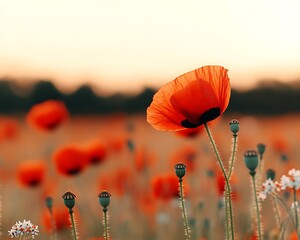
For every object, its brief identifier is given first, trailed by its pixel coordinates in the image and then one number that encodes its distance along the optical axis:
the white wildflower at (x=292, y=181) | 2.72
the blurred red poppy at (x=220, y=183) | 4.14
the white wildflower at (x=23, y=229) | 2.80
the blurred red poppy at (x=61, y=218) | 5.10
